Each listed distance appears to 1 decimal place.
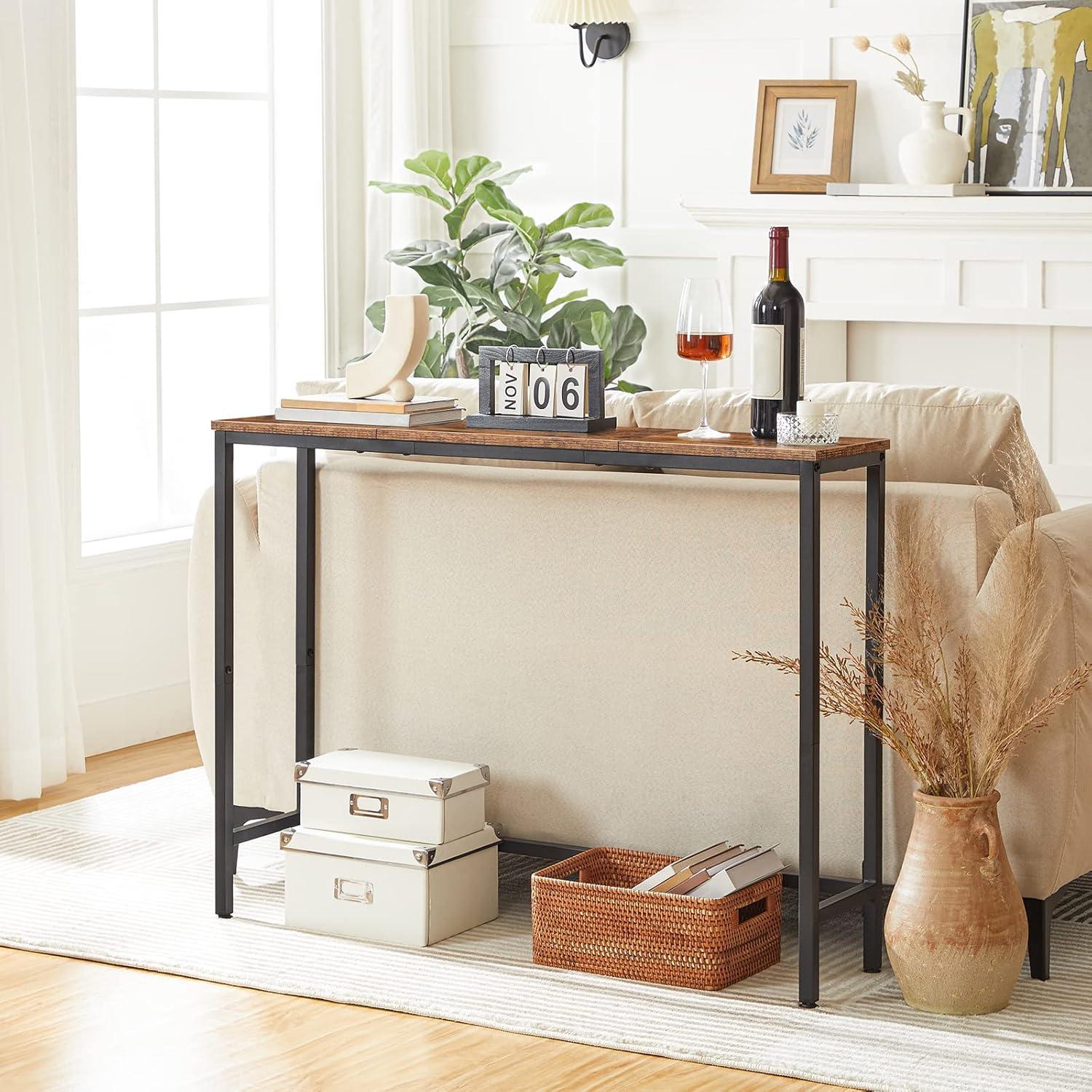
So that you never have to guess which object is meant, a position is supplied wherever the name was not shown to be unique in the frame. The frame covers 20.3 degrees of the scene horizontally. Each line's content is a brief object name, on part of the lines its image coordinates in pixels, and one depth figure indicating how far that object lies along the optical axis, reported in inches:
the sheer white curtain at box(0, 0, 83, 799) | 280.8
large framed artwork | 341.2
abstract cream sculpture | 212.4
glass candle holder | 185.2
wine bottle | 190.4
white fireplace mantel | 338.0
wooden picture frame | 364.0
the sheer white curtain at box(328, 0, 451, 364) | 377.9
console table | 185.7
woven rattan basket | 194.1
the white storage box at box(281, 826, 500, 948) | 209.0
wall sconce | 375.5
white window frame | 310.0
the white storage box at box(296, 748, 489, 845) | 207.9
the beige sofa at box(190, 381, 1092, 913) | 197.4
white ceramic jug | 343.8
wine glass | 191.3
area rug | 177.0
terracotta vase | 185.2
